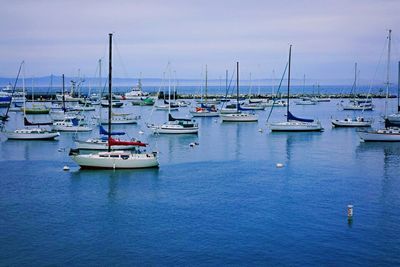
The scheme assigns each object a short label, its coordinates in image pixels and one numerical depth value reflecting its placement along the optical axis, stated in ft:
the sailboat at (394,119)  253.24
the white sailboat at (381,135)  189.88
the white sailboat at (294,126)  228.22
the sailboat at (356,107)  396.69
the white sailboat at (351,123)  253.65
